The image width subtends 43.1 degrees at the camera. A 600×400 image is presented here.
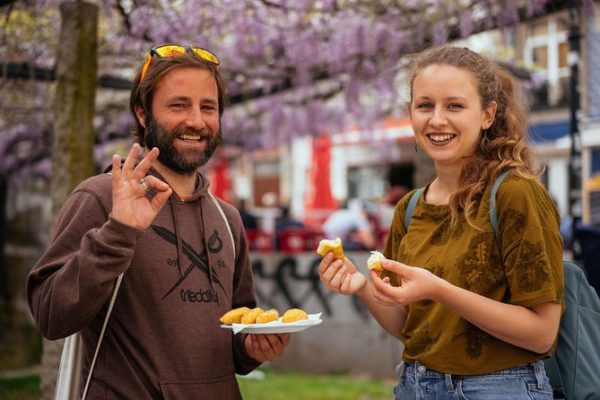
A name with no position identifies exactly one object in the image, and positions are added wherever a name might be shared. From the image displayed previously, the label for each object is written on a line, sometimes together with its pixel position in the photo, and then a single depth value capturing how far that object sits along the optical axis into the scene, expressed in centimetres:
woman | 228
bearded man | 242
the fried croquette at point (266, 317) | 267
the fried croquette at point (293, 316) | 274
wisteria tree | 630
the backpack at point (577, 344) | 244
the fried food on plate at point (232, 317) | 266
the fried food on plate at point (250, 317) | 263
